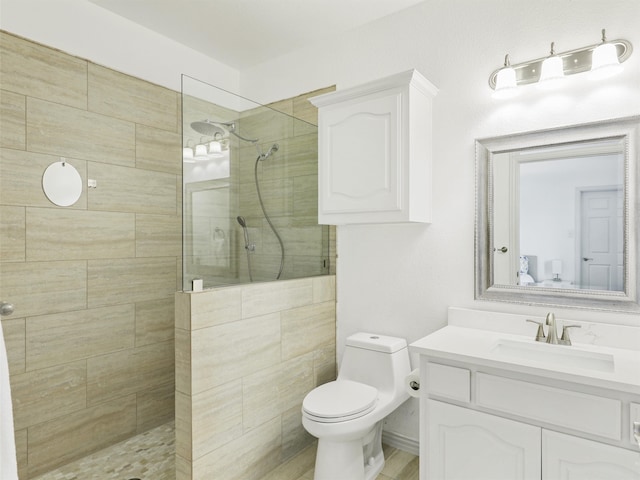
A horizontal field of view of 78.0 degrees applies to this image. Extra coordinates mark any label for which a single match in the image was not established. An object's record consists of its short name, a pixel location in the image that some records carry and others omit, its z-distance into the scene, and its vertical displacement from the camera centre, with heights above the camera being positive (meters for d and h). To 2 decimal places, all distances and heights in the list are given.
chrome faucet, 1.76 -0.41
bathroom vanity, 1.35 -0.64
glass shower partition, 1.89 +0.25
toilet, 1.91 -0.85
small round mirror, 2.16 +0.31
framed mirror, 1.76 +0.10
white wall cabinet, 2.05 +0.47
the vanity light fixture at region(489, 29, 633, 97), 1.72 +0.81
